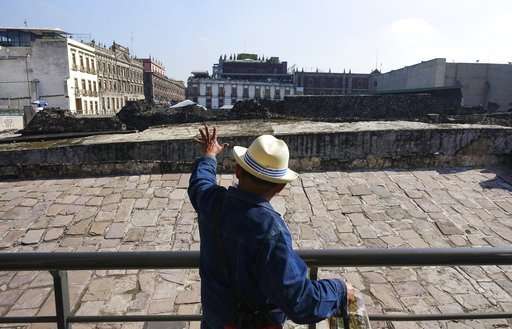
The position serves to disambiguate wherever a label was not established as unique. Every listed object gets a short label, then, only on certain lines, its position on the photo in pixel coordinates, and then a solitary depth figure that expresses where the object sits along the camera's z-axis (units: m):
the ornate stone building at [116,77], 41.47
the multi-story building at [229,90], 57.59
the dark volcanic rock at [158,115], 20.17
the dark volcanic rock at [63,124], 15.71
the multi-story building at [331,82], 60.34
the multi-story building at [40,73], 32.53
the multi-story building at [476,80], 32.53
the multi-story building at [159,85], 61.06
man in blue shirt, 1.36
